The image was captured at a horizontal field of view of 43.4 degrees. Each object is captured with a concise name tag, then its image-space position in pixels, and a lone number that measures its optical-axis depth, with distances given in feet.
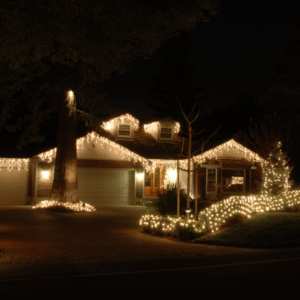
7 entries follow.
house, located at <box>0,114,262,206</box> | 72.43
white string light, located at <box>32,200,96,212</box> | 60.95
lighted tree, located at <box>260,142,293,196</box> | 64.85
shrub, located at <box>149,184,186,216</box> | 43.16
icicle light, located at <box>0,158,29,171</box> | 71.51
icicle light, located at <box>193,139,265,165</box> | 80.12
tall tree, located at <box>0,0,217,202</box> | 35.96
